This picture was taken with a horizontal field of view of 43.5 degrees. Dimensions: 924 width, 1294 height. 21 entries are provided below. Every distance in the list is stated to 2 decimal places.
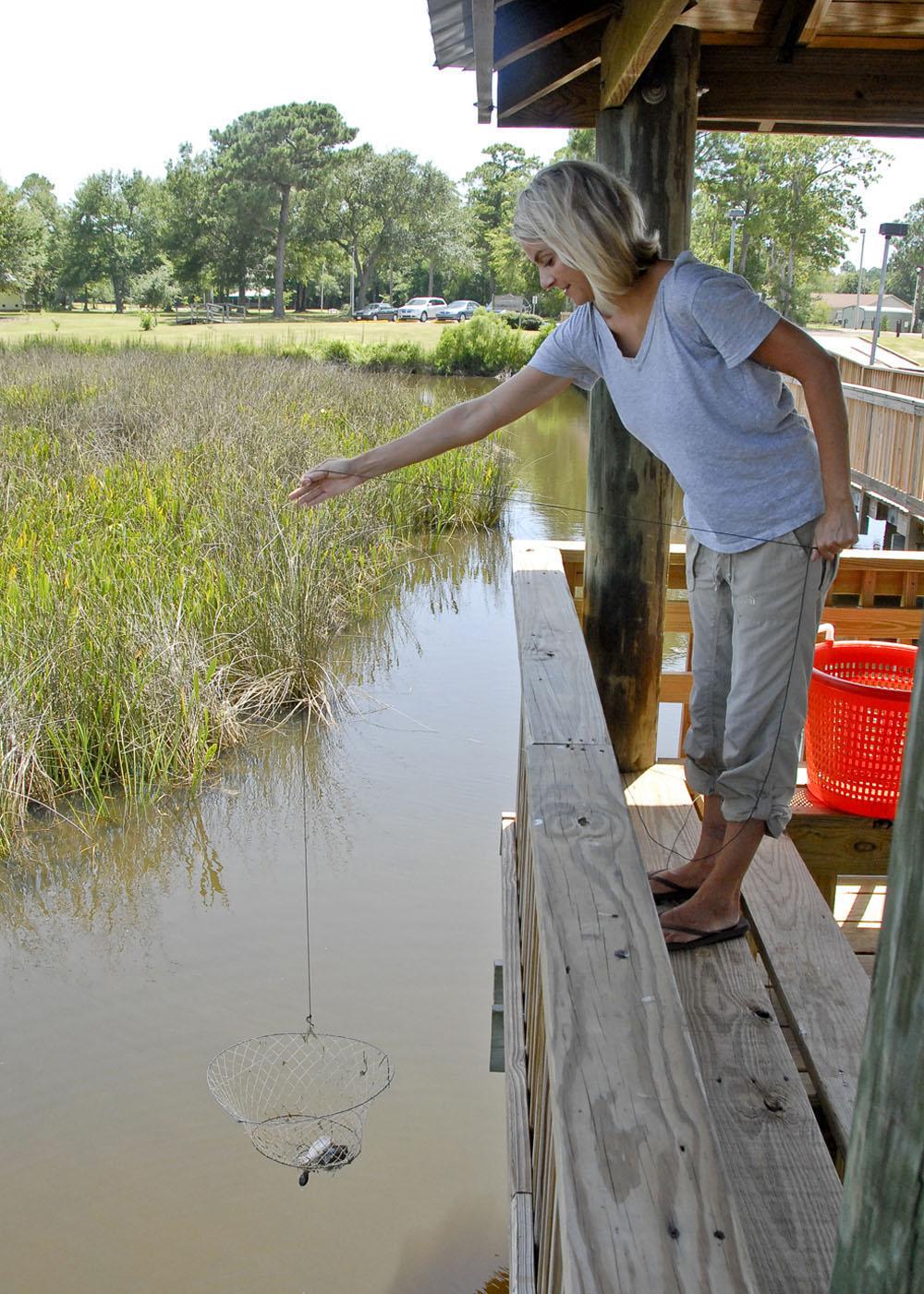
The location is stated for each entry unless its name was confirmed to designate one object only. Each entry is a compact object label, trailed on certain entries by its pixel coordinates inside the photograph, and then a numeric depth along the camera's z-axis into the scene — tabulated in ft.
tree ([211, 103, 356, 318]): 190.90
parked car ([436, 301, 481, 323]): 177.17
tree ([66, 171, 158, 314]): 218.79
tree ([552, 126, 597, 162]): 121.90
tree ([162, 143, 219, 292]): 200.85
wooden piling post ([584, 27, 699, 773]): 9.71
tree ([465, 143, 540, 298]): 200.85
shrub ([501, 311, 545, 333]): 127.65
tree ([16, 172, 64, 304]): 202.59
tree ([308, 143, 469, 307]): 182.91
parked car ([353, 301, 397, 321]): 184.85
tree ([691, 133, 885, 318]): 118.42
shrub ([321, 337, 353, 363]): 92.91
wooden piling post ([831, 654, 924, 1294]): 2.43
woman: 6.48
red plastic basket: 9.37
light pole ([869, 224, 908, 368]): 55.97
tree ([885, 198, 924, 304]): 232.73
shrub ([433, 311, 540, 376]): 93.15
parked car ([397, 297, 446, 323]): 177.68
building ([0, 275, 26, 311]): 168.45
